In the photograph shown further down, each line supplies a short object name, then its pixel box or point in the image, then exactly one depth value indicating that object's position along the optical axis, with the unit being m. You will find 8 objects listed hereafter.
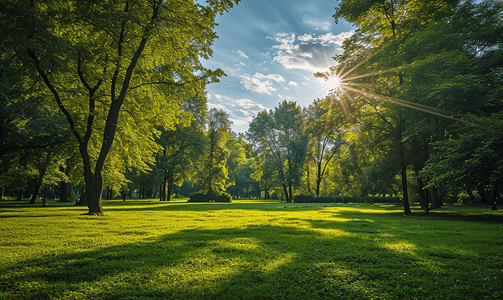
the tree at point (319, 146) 44.67
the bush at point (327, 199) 39.39
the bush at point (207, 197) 38.50
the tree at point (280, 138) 41.59
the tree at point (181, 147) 35.12
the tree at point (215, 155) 39.75
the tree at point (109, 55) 9.97
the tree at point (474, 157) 8.62
